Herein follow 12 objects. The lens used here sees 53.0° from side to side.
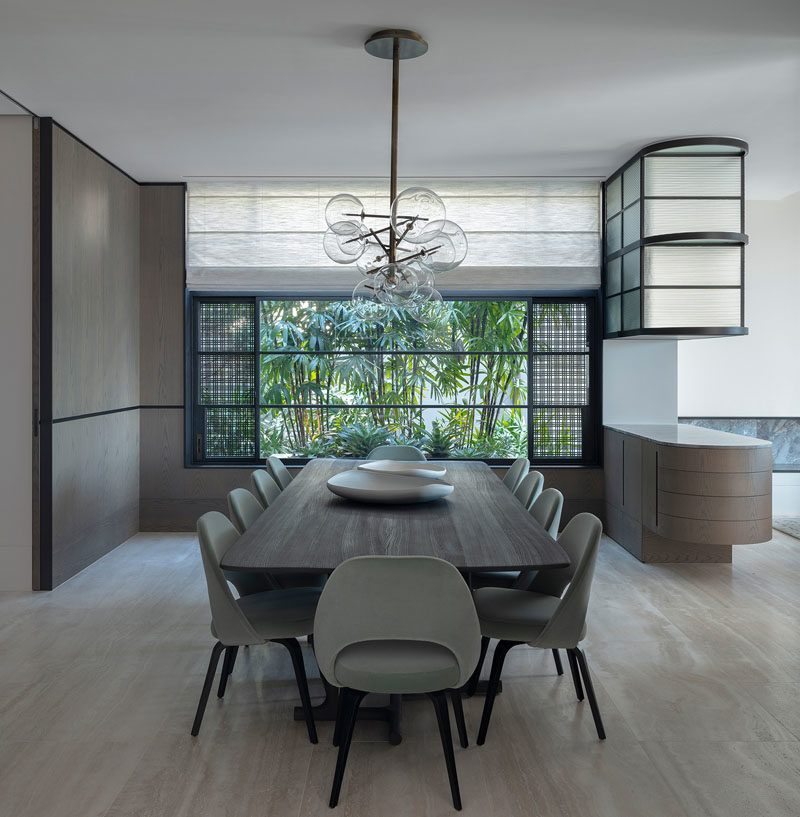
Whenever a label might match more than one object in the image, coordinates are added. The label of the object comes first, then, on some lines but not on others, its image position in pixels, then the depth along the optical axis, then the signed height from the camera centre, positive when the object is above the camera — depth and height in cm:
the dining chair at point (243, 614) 265 -83
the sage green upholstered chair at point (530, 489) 380 -52
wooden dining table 251 -56
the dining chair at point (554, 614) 263 -83
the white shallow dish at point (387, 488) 345 -49
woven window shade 618 +114
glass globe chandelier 348 +62
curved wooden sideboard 485 -69
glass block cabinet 518 +94
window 641 +0
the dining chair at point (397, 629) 222 -70
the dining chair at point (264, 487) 388 -54
